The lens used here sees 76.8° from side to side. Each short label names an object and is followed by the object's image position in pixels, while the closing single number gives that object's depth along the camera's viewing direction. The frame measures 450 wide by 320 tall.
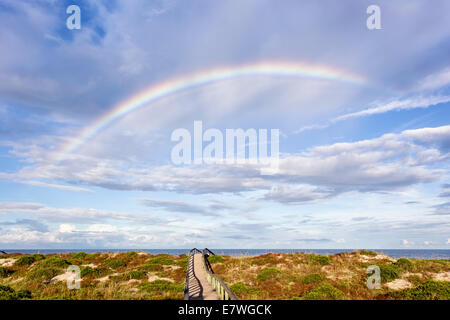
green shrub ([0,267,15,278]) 27.67
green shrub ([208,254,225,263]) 34.41
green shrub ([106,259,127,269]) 31.45
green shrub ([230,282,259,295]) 20.36
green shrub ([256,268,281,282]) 24.25
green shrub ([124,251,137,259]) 37.67
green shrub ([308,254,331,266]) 29.12
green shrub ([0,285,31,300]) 16.33
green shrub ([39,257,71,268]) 29.37
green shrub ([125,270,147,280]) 25.89
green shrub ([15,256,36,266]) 32.62
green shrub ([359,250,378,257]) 29.82
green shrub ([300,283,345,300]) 17.92
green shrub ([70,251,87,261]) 37.66
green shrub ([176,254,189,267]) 32.75
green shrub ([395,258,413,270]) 24.03
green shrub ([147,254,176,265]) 33.14
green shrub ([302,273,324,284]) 22.69
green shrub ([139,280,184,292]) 21.09
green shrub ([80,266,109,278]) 26.95
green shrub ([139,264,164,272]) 29.81
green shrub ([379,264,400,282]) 21.93
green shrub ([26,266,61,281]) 25.58
